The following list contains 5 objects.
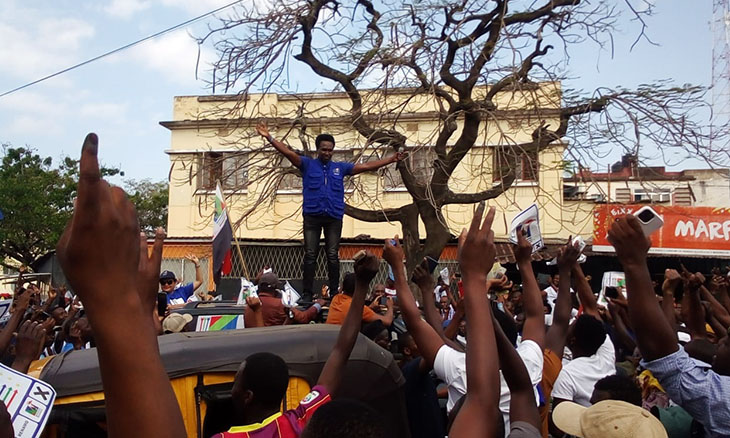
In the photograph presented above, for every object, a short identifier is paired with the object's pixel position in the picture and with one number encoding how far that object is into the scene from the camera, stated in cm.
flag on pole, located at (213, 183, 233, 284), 751
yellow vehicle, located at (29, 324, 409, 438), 328
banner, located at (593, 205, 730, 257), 1773
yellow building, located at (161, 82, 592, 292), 891
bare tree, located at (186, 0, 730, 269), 850
